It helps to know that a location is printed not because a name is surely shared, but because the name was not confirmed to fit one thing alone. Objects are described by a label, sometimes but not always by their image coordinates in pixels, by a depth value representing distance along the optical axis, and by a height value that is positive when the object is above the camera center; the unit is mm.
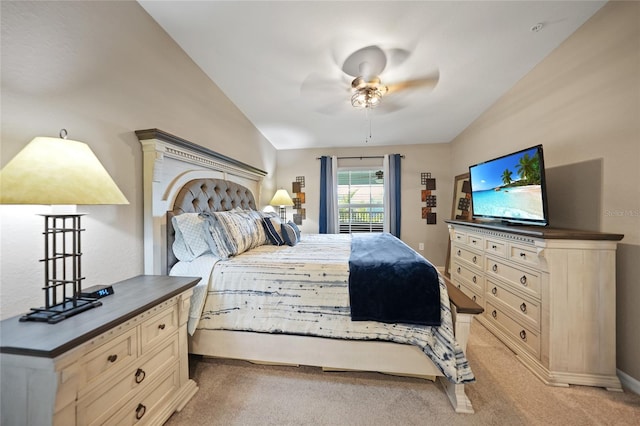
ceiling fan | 1887 +1329
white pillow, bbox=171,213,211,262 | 1707 -193
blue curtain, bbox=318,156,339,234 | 4520 +360
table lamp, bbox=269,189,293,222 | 3902 +257
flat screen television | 1836 +240
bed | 1389 -699
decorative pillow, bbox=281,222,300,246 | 2443 -240
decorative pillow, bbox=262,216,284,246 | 2434 -191
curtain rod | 4469 +1134
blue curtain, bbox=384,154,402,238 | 4375 +479
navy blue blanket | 1383 -494
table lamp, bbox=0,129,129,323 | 773 +108
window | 4621 +263
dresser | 1479 -647
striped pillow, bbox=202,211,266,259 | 1744 -160
